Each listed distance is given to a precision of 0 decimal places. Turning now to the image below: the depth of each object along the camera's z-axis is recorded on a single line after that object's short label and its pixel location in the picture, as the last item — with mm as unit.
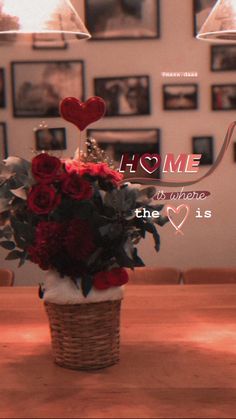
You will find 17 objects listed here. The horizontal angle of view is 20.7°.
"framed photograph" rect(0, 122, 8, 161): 4527
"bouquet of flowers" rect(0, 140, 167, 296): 1459
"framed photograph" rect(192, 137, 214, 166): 4469
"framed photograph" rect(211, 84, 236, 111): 4418
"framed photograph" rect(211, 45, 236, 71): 4406
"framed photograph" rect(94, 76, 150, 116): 4461
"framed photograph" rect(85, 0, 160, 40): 4383
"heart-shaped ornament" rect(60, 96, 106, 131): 1617
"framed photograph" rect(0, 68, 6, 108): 4488
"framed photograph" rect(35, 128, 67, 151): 4516
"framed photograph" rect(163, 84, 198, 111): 4438
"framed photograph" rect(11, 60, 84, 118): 4477
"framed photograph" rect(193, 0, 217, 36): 4352
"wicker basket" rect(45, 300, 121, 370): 1552
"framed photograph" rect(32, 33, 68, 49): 4424
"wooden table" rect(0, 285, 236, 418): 1372
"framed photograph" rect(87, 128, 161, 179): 4492
